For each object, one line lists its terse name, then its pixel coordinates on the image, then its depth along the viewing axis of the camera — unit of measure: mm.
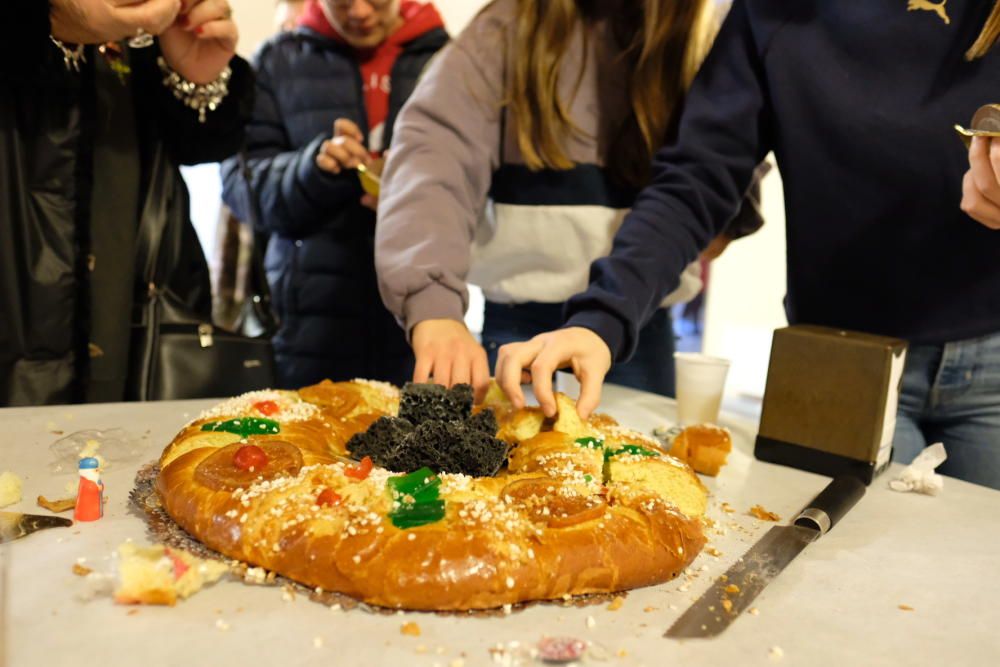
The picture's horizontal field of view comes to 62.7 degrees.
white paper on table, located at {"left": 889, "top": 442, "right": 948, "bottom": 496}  1173
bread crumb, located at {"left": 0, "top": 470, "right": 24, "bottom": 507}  975
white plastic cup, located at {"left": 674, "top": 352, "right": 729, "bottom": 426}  1469
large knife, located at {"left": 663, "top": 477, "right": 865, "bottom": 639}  784
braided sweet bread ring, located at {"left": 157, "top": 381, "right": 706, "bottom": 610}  788
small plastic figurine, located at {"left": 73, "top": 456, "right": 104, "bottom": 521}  936
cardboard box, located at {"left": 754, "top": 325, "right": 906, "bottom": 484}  1196
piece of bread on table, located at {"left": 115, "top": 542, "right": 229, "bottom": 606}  752
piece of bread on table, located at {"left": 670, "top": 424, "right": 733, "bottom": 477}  1231
